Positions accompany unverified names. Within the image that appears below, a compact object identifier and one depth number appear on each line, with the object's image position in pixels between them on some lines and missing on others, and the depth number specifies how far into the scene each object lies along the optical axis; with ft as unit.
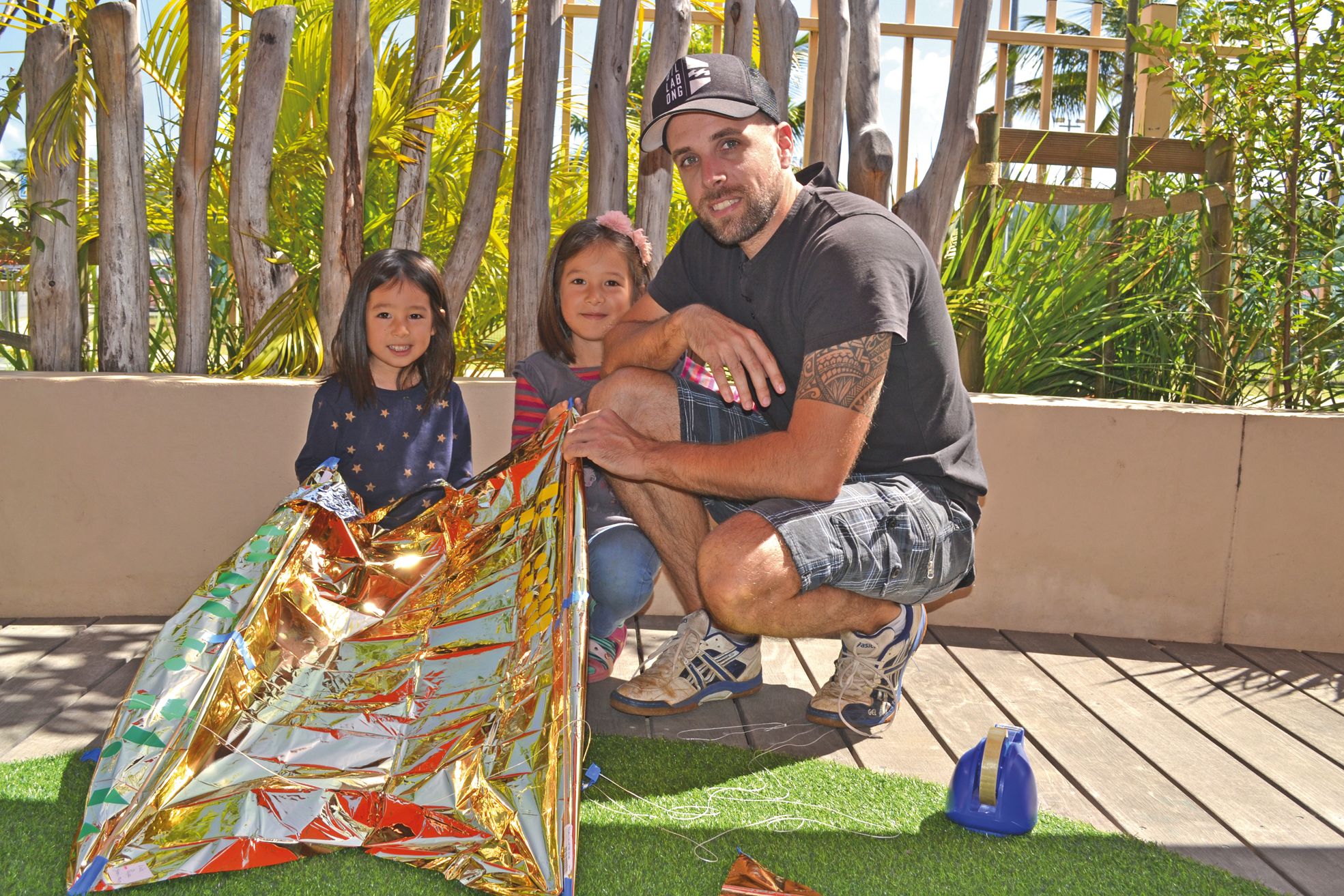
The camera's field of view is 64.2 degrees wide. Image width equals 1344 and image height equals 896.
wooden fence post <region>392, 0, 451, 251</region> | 10.51
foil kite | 5.21
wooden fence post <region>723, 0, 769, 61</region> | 10.40
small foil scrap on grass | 5.20
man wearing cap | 6.59
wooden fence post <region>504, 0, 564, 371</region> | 10.34
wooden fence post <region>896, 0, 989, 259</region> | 10.66
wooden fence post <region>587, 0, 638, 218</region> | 10.48
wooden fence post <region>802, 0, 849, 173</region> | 10.52
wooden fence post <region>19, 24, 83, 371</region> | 9.90
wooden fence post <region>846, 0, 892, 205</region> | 10.48
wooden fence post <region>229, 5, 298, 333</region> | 9.91
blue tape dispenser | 5.90
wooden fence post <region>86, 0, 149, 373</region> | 9.73
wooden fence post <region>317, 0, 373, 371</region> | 9.86
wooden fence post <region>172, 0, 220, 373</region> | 9.91
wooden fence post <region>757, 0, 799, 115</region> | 10.44
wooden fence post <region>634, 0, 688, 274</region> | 10.41
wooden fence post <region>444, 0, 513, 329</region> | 10.58
